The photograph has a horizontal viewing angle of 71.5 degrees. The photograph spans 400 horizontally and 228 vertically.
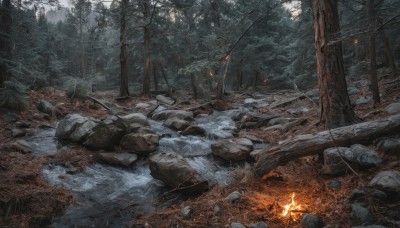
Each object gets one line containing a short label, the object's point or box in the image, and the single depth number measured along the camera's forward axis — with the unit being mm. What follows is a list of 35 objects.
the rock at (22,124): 8975
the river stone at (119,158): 7230
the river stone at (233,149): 7453
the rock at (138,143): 7875
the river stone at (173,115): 12633
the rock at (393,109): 7179
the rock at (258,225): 3817
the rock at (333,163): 4855
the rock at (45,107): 11138
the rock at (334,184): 4574
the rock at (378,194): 3721
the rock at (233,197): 4687
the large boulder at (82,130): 7961
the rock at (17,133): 8054
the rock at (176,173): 5559
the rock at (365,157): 4613
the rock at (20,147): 6963
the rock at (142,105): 16062
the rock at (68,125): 8273
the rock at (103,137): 7793
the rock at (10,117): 9172
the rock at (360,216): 3445
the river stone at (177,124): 10960
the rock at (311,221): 3654
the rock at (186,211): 4414
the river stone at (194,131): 10273
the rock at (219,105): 16278
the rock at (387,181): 3711
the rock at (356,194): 3946
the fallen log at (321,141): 5230
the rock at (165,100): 18030
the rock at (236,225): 3844
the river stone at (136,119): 10034
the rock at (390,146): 4723
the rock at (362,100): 10539
